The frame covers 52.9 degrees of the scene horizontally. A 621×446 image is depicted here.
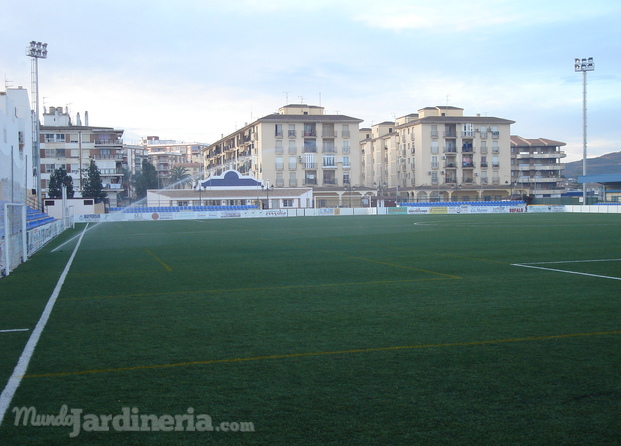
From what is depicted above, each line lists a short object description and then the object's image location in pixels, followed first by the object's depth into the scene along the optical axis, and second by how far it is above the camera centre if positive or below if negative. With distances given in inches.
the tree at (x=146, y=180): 4101.9 +174.4
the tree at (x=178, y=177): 4670.8 +230.8
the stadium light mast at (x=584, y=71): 2368.4 +500.1
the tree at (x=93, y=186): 2957.7 +102.7
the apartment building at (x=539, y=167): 4357.8 +231.7
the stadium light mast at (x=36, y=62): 1958.5 +495.7
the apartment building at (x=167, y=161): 6475.4 +512.4
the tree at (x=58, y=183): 2815.0 +109.9
